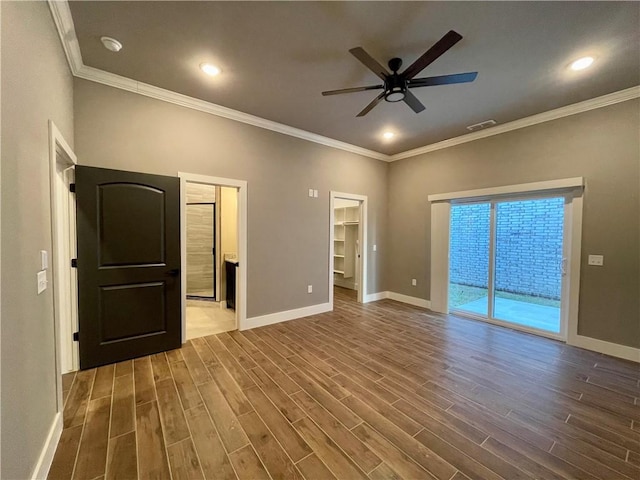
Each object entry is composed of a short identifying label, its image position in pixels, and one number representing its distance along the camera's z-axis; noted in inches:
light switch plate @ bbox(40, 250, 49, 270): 62.0
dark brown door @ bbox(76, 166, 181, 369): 100.3
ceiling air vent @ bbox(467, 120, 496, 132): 147.4
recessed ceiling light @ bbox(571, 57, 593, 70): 94.6
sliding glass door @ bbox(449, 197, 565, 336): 140.6
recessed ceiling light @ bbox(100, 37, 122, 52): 86.5
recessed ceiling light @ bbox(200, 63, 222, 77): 100.3
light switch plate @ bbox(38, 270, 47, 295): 60.0
